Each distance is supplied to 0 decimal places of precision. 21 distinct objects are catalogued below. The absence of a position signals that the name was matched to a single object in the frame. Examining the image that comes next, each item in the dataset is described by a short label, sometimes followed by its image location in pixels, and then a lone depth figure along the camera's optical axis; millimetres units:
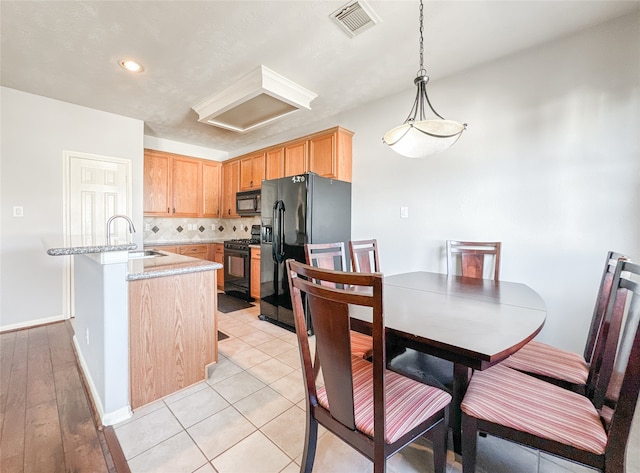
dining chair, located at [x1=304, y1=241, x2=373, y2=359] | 1601
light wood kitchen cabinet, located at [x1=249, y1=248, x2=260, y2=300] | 4004
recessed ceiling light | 2520
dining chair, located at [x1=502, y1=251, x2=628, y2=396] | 1213
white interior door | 3381
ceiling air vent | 1842
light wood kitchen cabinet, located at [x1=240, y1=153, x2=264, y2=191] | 4441
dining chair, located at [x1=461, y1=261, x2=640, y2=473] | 828
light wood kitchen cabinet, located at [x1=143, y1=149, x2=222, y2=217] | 4426
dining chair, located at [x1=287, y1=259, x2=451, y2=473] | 868
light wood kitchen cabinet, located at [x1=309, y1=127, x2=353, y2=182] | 3346
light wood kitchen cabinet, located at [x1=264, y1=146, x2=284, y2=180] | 4017
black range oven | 4180
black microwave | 4535
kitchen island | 1598
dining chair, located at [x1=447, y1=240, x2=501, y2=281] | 2290
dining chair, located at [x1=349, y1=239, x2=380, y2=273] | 2160
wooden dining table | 947
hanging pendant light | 1629
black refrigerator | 3021
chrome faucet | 2008
